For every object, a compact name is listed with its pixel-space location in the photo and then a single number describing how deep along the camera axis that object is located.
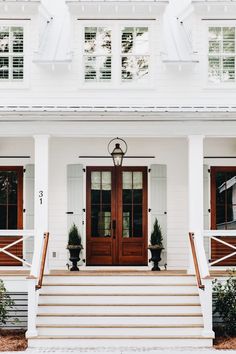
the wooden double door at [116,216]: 15.12
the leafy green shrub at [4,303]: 12.24
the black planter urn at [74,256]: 14.48
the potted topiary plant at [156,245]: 14.49
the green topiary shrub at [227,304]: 12.11
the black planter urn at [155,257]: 14.50
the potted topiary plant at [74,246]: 14.49
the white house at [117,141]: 15.09
